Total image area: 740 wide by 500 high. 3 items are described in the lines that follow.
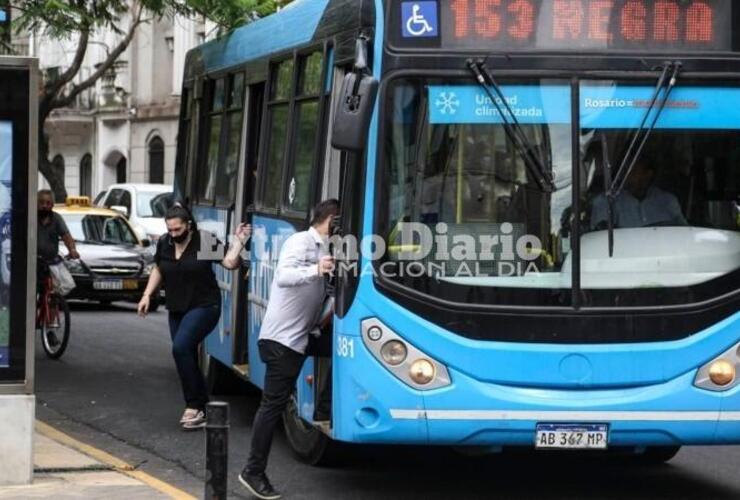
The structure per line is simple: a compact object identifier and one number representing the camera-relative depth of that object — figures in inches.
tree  620.4
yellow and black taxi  910.4
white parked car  1185.4
